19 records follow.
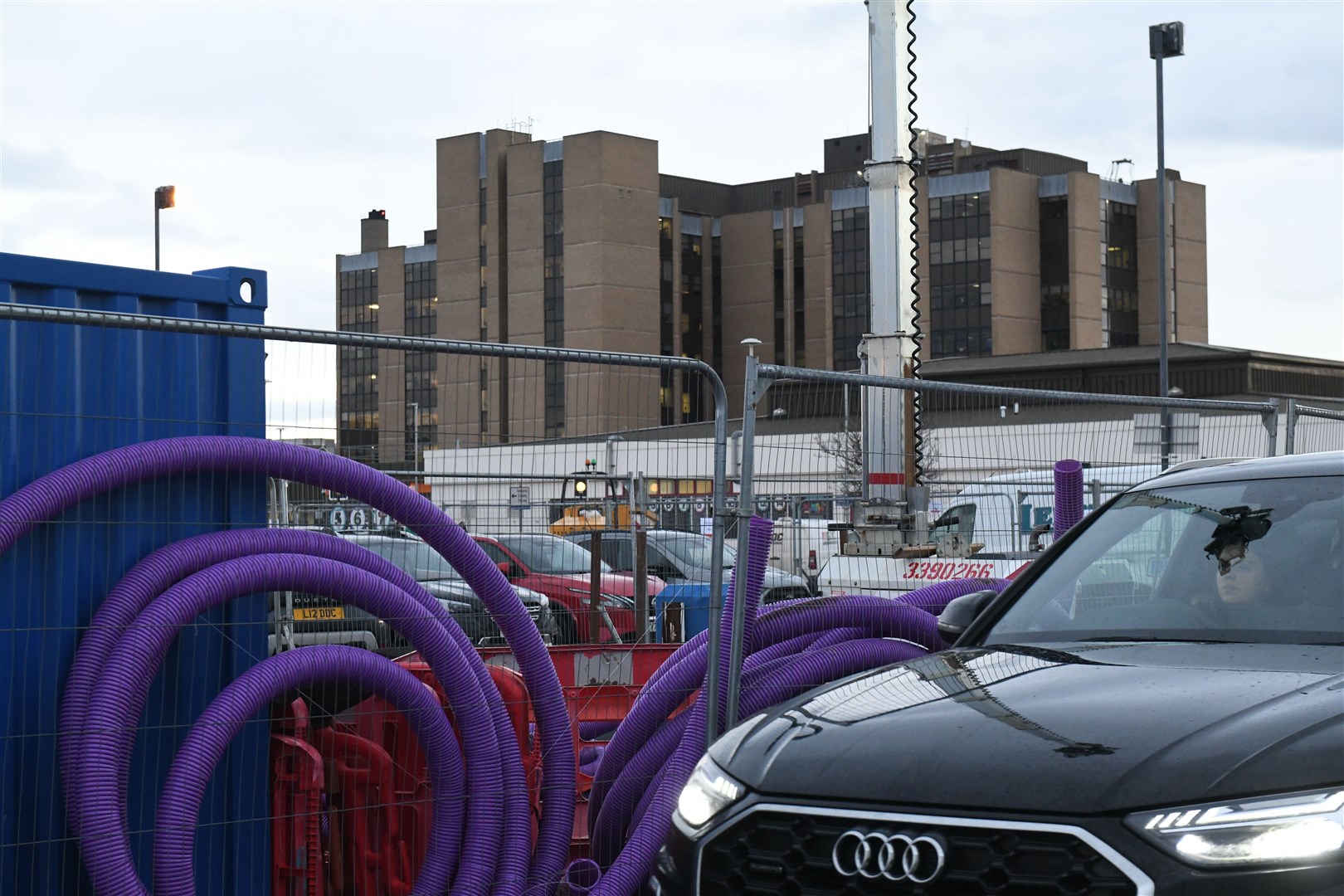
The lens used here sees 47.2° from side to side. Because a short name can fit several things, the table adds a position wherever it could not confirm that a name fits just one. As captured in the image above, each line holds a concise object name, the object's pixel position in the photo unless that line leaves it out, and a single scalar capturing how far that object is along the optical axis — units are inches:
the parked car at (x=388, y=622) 267.9
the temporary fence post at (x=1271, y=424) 377.1
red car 341.7
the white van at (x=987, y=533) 452.4
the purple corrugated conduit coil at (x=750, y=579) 247.3
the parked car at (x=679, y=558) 314.4
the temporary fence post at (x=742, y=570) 245.9
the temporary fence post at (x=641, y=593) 411.8
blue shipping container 211.2
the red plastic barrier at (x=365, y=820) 245.6
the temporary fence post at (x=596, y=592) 358.9
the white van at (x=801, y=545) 341.1
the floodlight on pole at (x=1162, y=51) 1096.2
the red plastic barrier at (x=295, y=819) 239.6
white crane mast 749.9
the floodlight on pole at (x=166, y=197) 1035.3
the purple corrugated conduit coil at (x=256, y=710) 207.8
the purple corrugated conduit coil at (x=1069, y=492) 317.1
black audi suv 120.6
